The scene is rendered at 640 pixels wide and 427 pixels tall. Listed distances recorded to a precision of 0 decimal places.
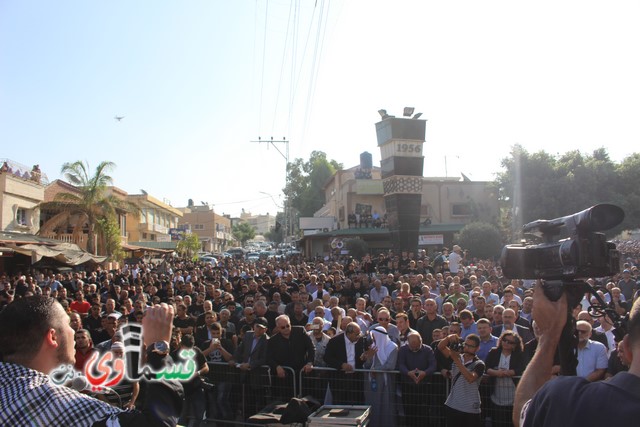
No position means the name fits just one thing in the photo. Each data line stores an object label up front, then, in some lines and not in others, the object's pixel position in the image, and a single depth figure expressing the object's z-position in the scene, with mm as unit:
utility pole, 44319
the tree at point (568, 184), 35031
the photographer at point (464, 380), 6562
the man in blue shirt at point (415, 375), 7215
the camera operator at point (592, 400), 1608
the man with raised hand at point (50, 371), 1843
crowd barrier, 6863
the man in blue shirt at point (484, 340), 7578
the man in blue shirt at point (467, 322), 8508
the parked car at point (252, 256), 56781
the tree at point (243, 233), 119219
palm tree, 31234
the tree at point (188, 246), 53062
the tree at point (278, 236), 95431
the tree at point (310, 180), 70625
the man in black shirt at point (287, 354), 7812
